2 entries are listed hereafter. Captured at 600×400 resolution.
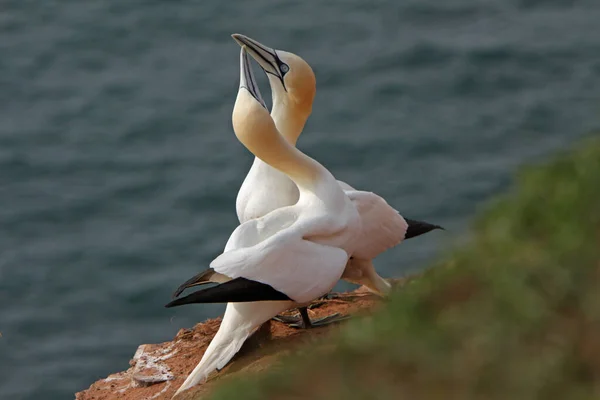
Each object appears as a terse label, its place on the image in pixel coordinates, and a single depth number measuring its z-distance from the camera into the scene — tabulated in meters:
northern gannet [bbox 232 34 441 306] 17.53
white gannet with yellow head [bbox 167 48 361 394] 15.67
